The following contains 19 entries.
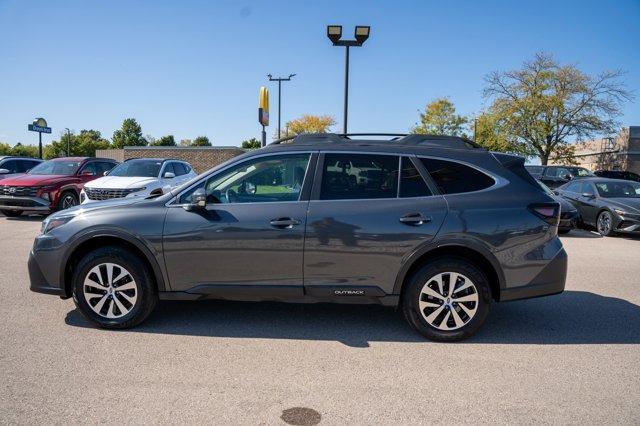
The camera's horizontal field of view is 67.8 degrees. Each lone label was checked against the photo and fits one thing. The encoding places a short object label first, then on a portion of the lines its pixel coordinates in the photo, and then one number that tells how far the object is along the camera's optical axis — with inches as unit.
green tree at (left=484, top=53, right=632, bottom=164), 1518.2
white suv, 438.3
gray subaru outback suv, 168.2
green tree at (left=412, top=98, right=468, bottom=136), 2098.9
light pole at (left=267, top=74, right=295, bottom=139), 1498.5
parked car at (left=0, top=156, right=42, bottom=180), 636.1
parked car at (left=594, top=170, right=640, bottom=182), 857.5
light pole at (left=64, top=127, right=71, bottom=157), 3341.5
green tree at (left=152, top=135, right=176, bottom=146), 3679.4
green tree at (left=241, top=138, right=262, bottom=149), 2900.6
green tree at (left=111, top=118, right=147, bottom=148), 3448.6
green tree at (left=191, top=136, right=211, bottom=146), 4109.3
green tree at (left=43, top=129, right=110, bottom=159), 3558.1
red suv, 498.3
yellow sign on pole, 1085.1
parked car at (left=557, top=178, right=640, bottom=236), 448.5
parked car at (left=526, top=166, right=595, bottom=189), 851.6
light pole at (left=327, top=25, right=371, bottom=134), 563.2
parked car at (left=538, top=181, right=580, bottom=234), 457.1
